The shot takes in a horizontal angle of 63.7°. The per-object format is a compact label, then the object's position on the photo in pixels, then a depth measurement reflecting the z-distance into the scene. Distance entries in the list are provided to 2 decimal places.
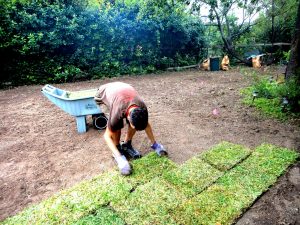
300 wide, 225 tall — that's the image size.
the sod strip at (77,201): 2.64
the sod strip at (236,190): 2.60
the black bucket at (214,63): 12.29
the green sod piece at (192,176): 3.03
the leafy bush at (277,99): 5.11
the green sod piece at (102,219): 2.56
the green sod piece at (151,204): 2.60
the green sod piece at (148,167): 3.23
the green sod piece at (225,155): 3.51
